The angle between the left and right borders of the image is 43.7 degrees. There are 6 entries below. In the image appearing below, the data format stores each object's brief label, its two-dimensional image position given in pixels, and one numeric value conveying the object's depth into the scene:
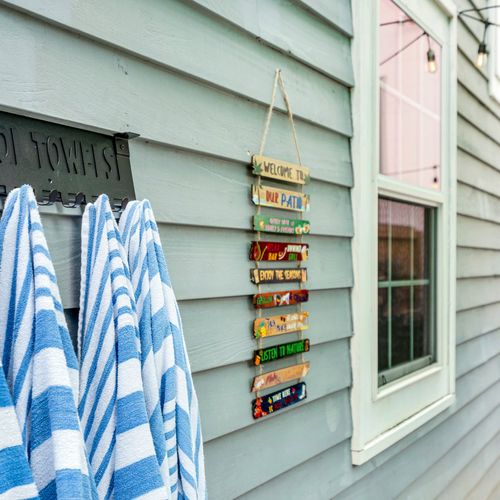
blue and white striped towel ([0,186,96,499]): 0.81
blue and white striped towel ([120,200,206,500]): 1.07
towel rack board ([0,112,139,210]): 0.98
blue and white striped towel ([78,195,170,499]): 0.95
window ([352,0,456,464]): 2.10
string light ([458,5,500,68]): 3.12
